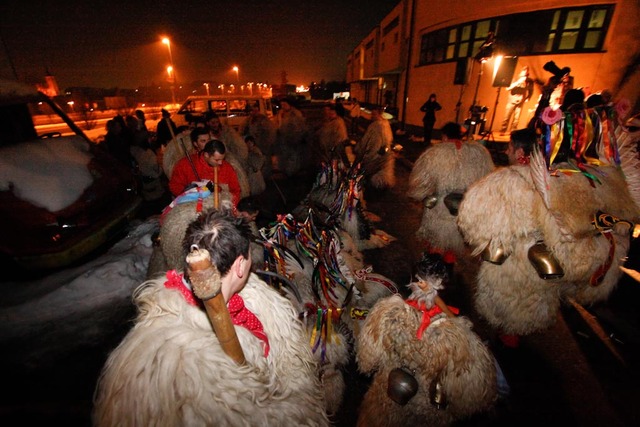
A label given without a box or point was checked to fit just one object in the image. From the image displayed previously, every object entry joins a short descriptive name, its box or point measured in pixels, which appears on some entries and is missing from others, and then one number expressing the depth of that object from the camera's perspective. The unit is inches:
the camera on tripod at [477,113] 418.6
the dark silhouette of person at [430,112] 481.1
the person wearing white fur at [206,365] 40.2
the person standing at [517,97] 433.4
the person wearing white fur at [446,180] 154.9
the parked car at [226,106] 416.2
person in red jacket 142.7
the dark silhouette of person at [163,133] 335.3
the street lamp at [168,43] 922.1
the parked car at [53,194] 126.6
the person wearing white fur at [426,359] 67.7
